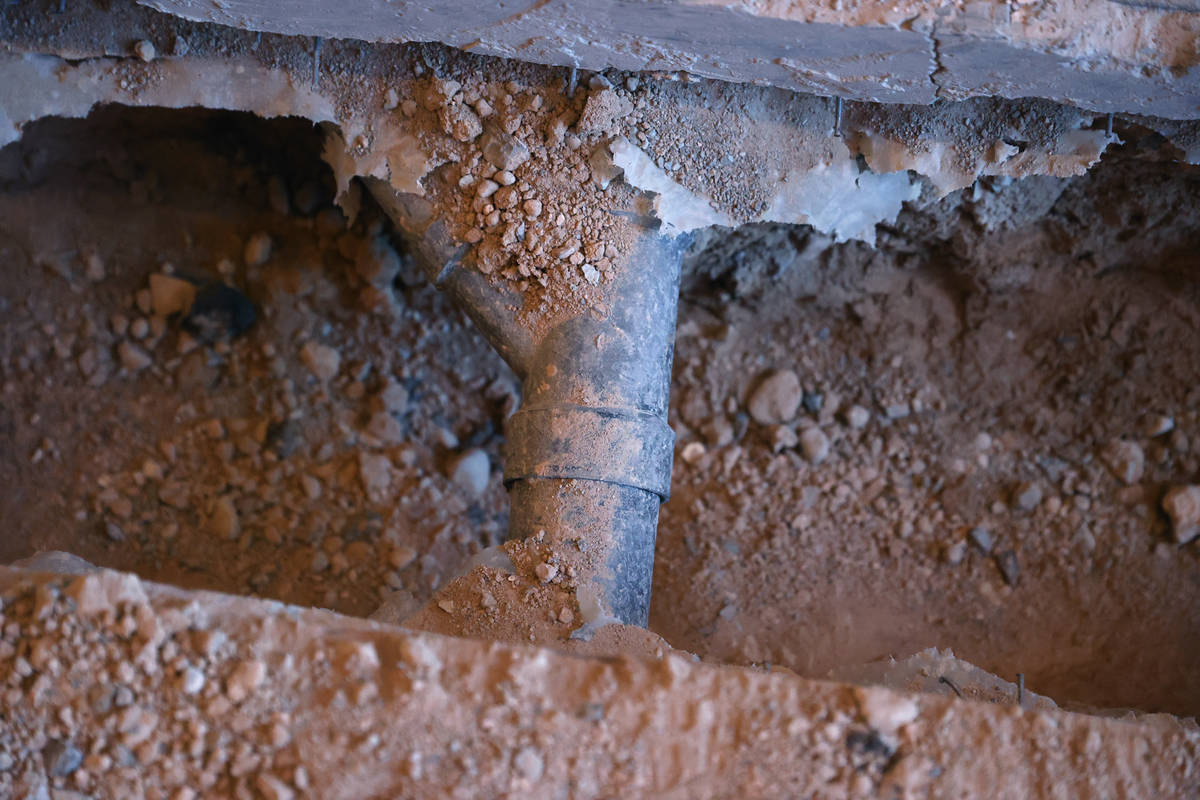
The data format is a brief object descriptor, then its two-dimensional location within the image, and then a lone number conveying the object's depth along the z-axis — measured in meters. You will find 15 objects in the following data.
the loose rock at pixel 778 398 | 2.39
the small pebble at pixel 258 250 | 2.33
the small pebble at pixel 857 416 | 2.39
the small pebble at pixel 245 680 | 1.27
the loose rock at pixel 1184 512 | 2.19
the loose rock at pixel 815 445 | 2.38
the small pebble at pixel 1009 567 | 2.26
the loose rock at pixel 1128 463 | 2.27
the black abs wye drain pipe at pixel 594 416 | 1.72
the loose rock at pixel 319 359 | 2.35
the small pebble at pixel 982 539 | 2.29
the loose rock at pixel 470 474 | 2.36
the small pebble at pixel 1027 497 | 2.29
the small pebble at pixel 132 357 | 2.27
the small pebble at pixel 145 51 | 1.67
